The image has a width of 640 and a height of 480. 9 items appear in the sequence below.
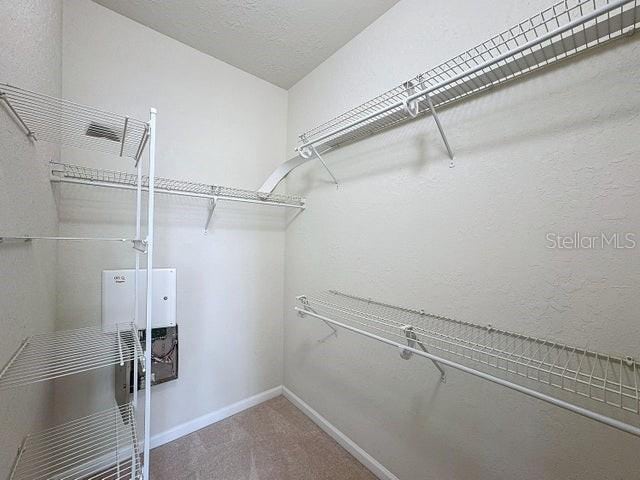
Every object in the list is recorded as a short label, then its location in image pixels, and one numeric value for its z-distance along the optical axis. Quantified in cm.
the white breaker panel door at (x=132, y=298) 148
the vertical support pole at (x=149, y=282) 96
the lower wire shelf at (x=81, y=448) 102
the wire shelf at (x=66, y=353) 81
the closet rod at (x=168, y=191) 125
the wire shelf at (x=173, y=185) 133
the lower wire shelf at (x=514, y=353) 82
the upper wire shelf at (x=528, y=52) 78
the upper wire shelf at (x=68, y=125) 89
